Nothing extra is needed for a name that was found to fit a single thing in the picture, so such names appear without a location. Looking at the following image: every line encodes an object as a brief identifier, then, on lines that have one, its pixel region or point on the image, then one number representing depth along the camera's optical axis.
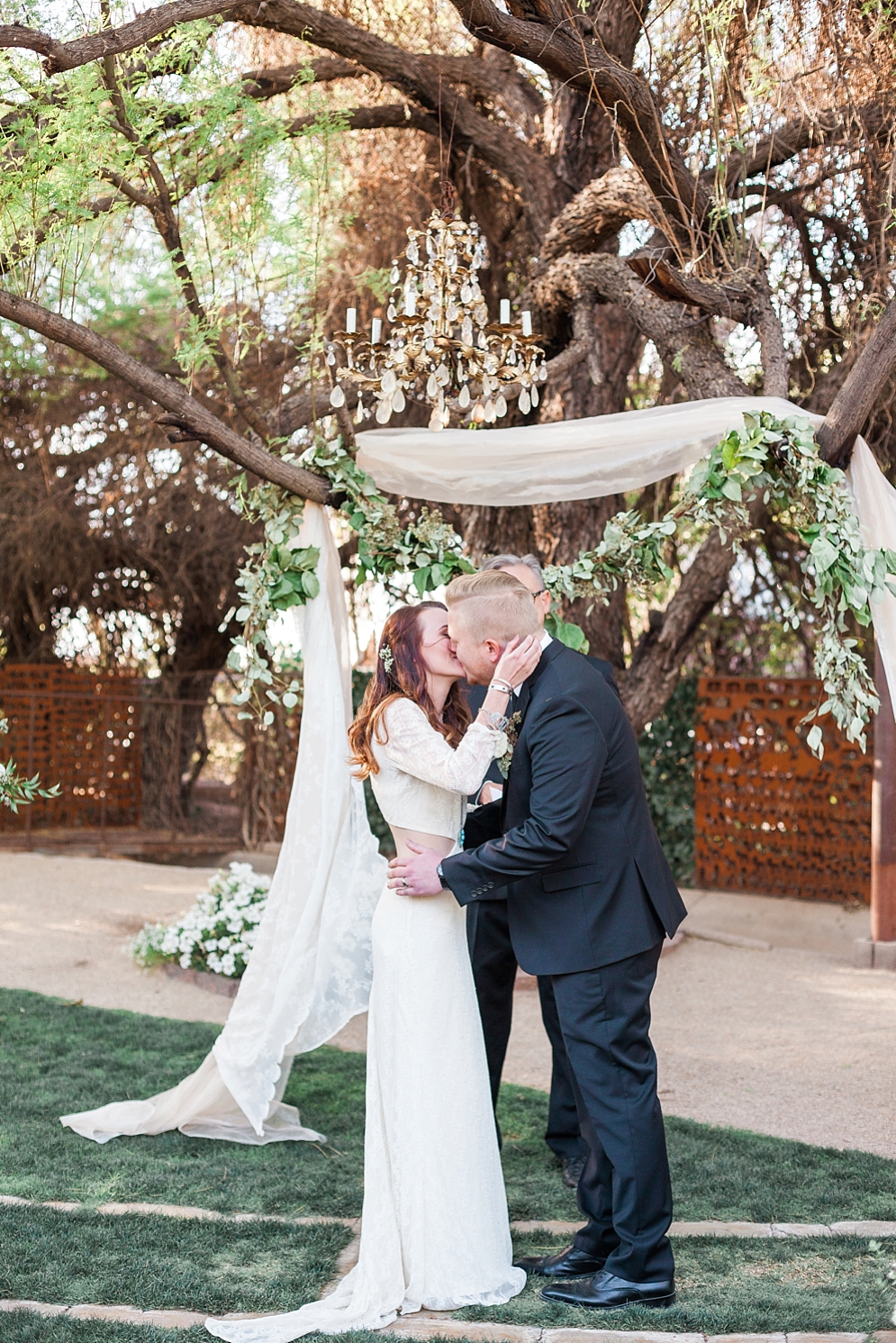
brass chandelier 4.86
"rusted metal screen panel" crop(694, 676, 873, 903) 8.89
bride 2.84
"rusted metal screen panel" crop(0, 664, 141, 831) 12.12
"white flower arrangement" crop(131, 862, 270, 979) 6.38
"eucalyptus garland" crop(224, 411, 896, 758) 3.55
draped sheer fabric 3.87
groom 2.80
